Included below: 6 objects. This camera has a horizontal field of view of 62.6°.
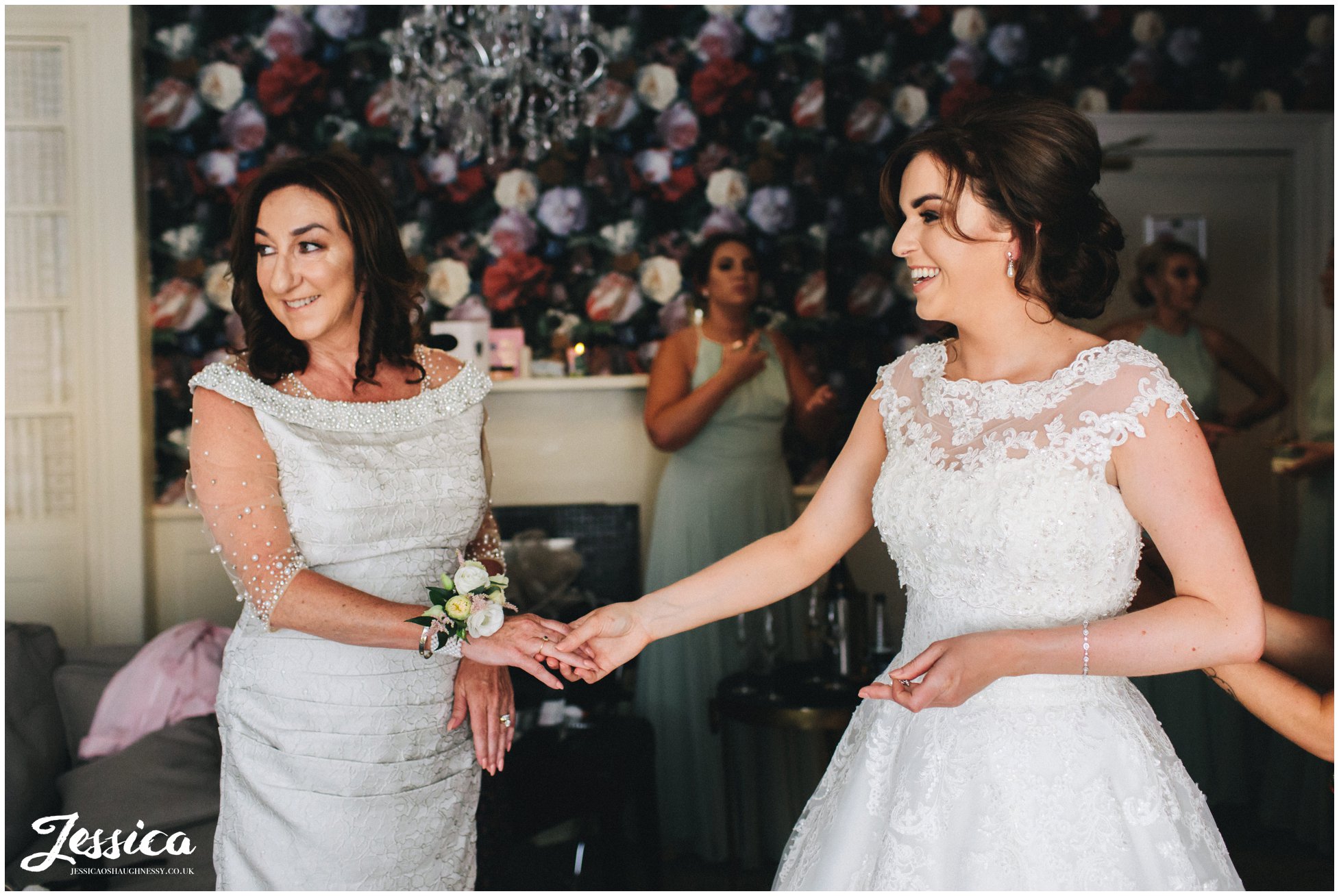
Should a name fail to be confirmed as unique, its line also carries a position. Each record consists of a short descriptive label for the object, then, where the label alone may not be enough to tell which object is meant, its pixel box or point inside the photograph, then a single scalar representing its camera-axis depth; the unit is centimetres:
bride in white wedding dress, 145
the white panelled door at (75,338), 426
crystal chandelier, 390
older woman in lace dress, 178
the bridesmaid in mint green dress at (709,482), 380
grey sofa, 243
